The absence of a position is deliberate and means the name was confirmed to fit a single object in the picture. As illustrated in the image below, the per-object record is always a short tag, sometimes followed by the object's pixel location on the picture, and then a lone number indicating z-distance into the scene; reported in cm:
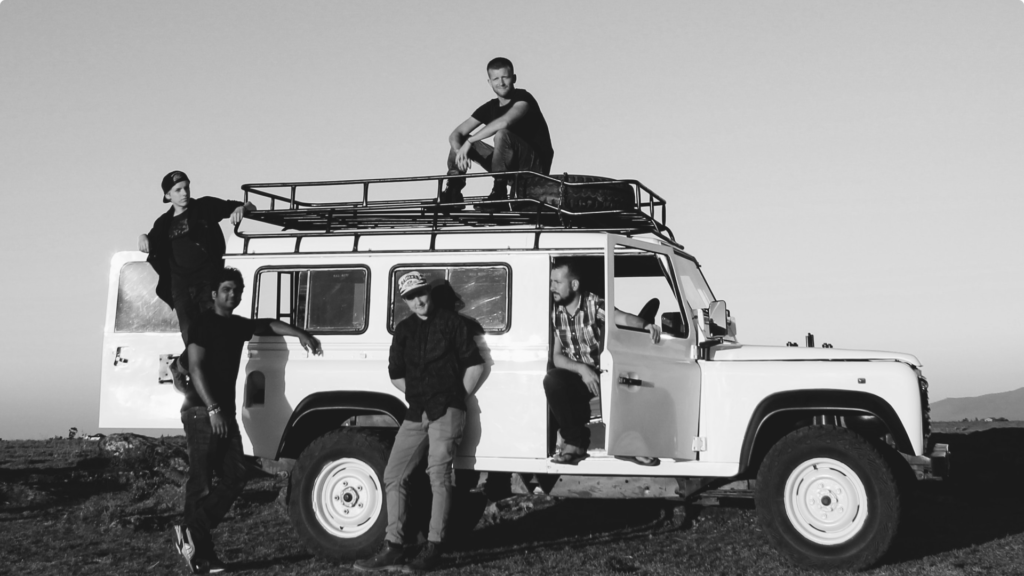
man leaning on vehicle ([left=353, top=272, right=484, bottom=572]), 699
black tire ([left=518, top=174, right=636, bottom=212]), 766
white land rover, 701
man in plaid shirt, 700
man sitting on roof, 827
